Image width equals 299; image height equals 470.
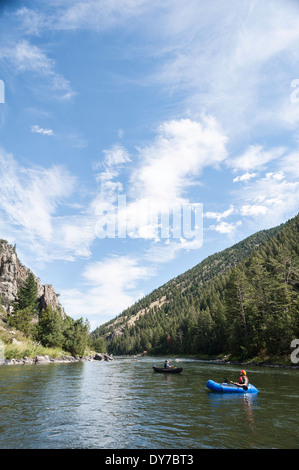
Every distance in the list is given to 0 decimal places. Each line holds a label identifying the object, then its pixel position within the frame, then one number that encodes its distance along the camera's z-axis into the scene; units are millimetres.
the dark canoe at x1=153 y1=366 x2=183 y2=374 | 35938
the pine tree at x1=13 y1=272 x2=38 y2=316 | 77750
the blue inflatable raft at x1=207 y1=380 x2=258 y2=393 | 20506
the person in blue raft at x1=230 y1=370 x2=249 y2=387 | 20753
